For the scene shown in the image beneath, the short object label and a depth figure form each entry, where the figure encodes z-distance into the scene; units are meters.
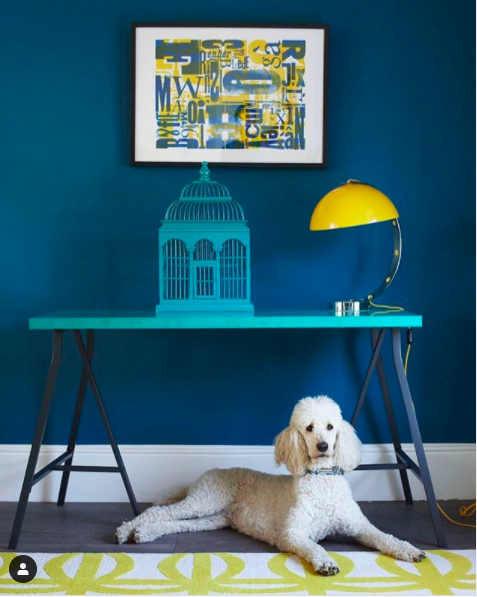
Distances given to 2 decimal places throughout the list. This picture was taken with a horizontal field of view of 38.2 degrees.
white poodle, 2.33
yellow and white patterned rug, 2.07
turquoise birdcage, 2.59
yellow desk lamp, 2.48
